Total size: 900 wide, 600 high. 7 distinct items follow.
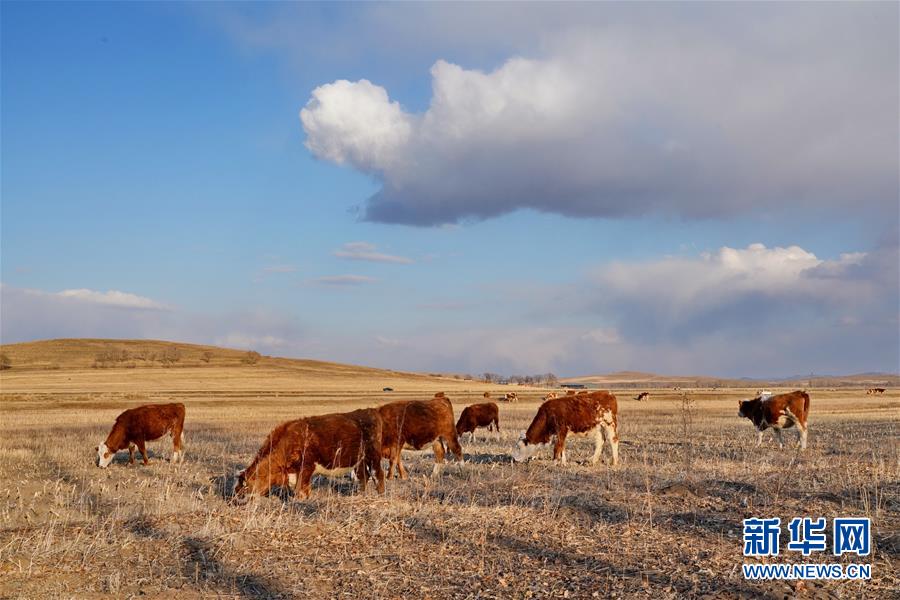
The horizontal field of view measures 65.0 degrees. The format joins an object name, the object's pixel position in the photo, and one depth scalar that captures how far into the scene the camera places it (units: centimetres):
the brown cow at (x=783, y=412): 2302
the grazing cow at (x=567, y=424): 1908
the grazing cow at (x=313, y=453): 1386
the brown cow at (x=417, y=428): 1683
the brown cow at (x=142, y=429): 2011
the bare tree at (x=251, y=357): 12661
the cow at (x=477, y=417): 2753
